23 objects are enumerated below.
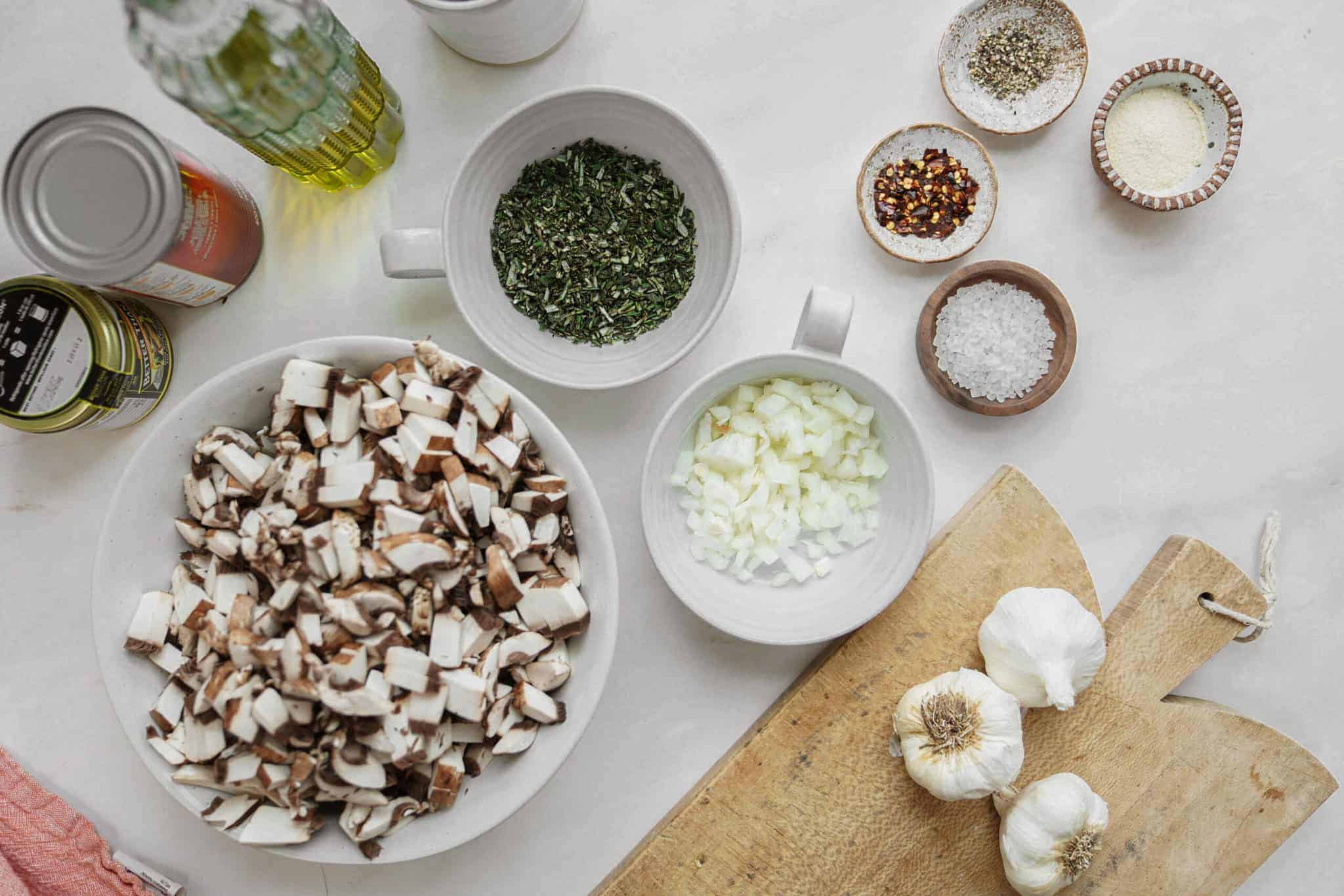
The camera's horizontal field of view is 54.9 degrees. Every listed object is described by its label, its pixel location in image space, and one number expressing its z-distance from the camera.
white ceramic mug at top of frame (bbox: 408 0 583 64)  0.53
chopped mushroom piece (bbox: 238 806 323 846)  0.50
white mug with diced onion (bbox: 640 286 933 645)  0.56
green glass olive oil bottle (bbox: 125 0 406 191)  0.47
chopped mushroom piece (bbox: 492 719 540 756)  0.51
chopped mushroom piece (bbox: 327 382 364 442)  0.51
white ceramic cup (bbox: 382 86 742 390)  0.55
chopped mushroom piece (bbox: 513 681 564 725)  0.51
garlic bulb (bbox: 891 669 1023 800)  0.57
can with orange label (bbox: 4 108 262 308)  0.51
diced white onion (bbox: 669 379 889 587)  0.58
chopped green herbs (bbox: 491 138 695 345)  0.58
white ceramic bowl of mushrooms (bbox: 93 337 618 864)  0.51
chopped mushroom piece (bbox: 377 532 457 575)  0.49
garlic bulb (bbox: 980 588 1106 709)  0.58
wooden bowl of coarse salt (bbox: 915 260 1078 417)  0.59
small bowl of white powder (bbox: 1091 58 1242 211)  0.60
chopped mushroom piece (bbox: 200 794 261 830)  0.51
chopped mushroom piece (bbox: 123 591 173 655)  0.51
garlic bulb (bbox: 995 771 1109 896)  0.58
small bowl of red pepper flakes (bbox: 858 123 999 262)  0.59
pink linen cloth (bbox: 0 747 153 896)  0.58
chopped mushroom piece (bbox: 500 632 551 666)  0.51
